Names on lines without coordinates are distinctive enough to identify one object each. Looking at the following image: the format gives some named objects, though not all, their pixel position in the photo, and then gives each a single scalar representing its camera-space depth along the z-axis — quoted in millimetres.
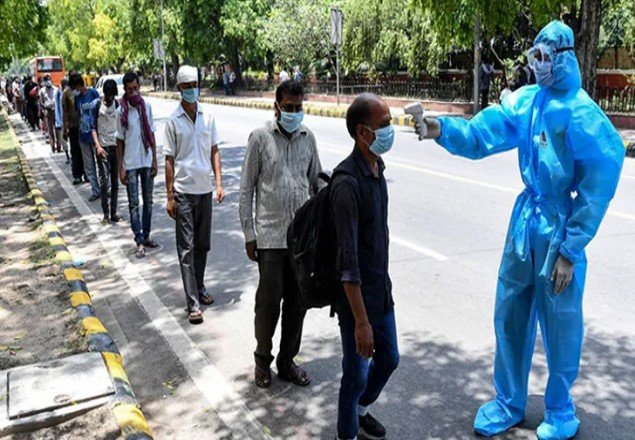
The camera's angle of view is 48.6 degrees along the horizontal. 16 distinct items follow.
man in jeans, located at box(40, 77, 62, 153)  15914
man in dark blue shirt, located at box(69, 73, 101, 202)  9969
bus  50562
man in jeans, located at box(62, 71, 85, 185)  11180
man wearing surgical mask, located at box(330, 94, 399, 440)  3059
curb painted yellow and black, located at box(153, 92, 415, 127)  21297
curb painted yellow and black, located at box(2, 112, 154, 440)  3846
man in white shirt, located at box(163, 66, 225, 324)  5562
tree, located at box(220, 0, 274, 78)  38969
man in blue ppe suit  3291
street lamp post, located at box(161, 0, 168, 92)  43497
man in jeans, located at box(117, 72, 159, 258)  7391
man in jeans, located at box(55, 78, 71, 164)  13160
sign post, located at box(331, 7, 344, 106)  23570
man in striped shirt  4184
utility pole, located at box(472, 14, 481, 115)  18984
